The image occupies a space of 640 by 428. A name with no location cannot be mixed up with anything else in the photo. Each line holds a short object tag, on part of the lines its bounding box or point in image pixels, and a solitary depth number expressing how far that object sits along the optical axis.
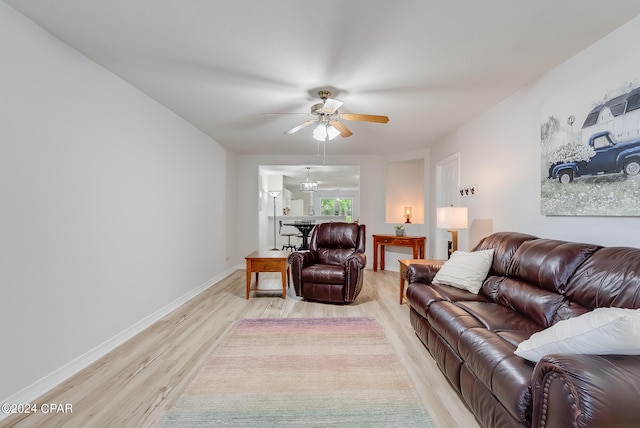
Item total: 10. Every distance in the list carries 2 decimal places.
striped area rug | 1.59
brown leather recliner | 3.54
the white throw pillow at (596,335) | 1.01
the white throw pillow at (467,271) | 2.50
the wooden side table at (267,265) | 3.77
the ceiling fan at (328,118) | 2.71
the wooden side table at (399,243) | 5.14
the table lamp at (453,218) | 3.21
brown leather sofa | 0.93
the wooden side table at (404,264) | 3.16
